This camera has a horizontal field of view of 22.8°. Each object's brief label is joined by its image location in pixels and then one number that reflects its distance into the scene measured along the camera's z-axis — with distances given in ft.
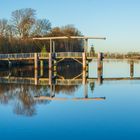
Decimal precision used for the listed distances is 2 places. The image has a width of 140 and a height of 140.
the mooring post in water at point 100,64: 126.21
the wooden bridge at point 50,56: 138.21
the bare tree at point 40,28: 217.97
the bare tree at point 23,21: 214.48
